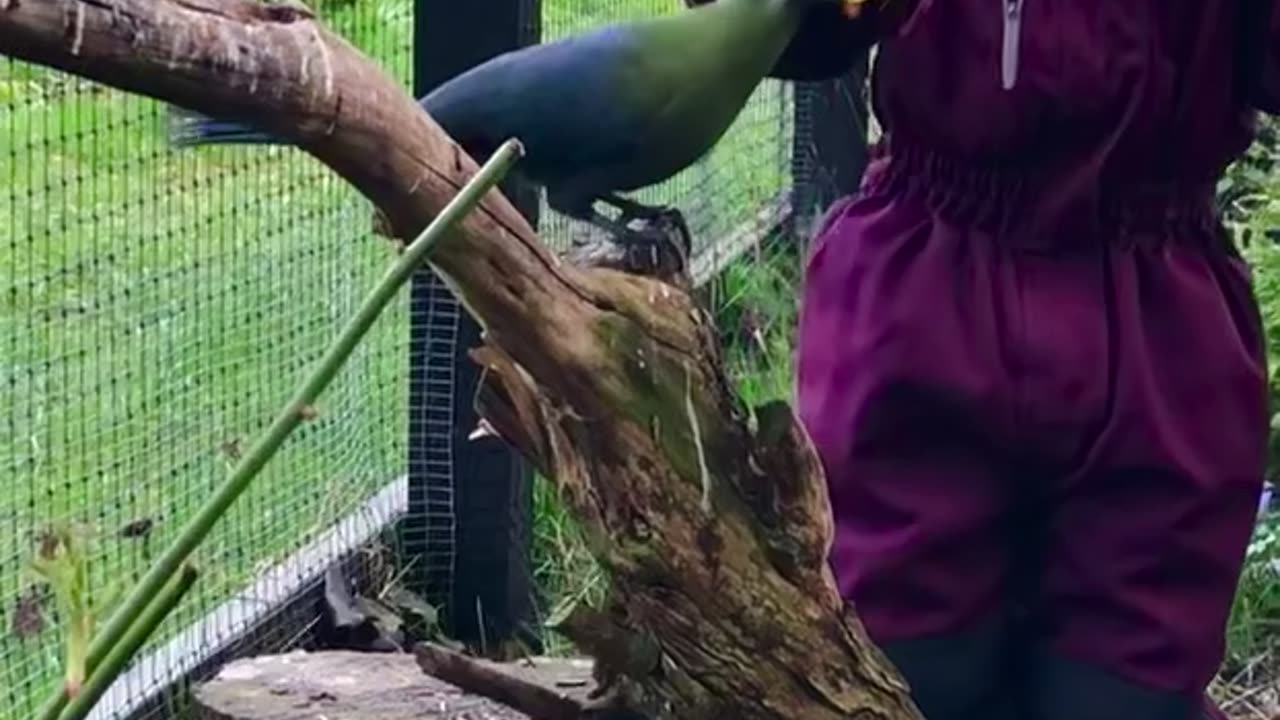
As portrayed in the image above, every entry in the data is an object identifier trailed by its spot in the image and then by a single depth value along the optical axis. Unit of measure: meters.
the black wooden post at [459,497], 2.73
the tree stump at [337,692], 2.23
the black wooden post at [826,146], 3.78
